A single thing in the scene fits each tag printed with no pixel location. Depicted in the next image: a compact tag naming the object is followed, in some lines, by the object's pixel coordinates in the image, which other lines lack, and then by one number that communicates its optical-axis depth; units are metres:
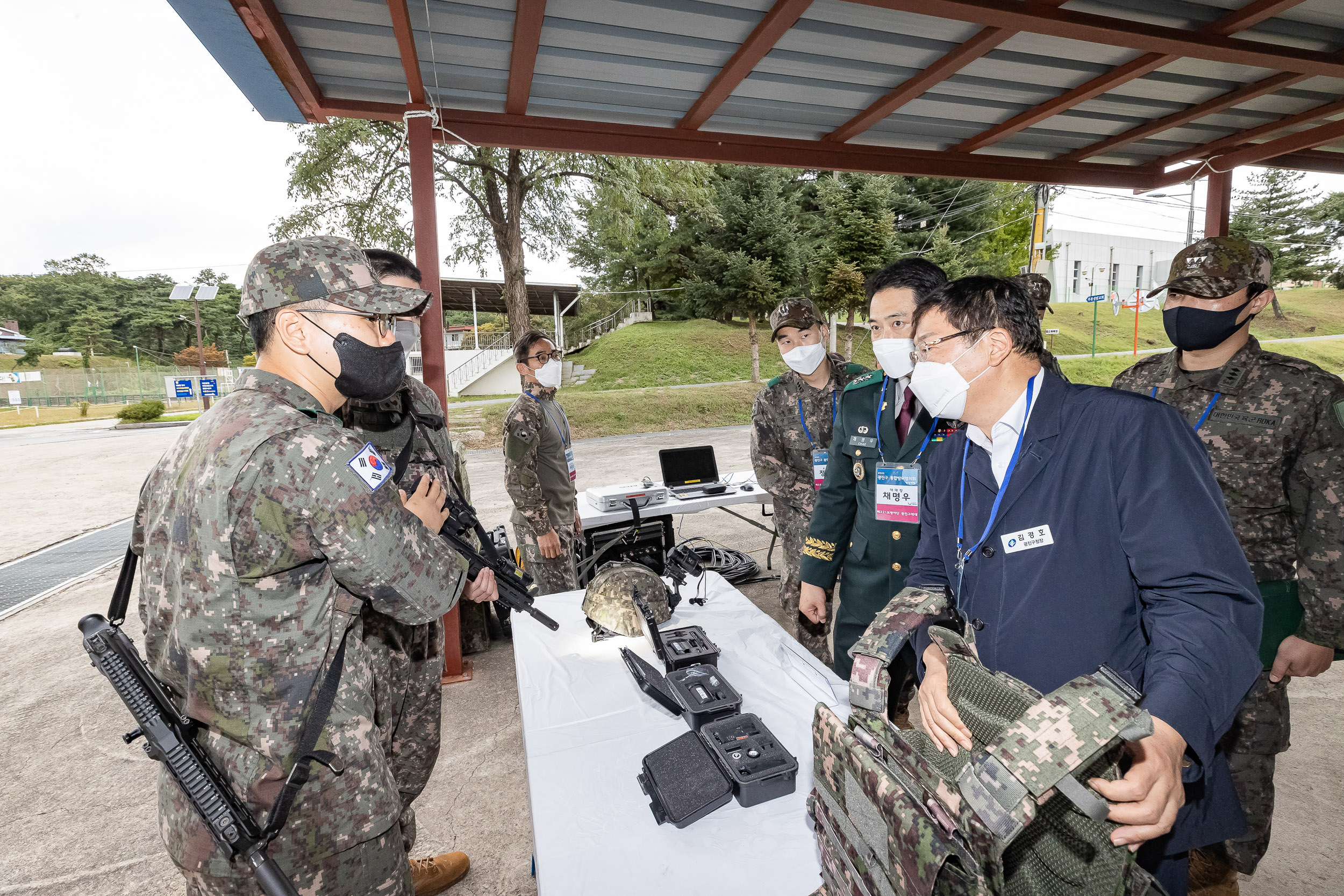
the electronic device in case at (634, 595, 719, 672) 2.09
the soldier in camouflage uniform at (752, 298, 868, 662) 3.35
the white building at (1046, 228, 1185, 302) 43.69
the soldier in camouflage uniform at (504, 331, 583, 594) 3.92
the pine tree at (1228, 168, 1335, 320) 35.97
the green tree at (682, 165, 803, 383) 22.27
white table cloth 1.29
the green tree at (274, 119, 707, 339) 14.06
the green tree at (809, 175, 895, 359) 21.17
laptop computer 5.52
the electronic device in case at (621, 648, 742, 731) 1.78
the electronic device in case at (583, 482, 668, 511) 4.93
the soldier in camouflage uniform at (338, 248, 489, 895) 1.98
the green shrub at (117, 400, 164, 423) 21.75
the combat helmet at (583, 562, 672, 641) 2.27
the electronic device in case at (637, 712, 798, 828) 1.43
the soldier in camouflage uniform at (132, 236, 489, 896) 1.32
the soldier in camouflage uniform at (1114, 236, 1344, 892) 2.06
